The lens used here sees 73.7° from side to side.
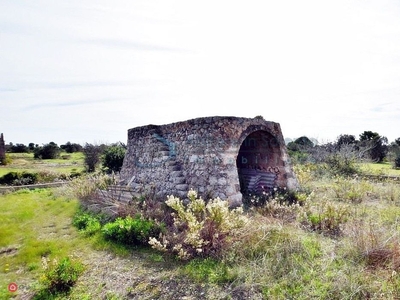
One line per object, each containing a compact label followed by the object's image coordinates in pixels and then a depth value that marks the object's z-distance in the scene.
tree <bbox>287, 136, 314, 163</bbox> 19.53
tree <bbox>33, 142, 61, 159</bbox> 30.83
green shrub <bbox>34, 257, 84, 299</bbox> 4.57
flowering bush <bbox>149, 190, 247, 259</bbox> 4.93
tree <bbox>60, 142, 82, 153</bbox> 39.67
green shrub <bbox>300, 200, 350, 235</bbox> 6.00
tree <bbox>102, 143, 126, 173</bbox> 17.84
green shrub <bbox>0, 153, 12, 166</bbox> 24.00
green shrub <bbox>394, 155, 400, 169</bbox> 21.67
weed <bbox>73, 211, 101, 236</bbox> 7.13
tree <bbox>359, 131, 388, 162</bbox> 27.48
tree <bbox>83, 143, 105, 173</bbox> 22.34
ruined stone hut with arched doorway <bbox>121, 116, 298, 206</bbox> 7.57
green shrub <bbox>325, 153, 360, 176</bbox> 14.99
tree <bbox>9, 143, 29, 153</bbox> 38.00
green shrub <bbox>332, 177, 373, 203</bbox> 9.02
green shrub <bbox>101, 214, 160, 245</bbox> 6.02
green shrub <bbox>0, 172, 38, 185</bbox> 15.89
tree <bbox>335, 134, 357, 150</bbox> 25.14
